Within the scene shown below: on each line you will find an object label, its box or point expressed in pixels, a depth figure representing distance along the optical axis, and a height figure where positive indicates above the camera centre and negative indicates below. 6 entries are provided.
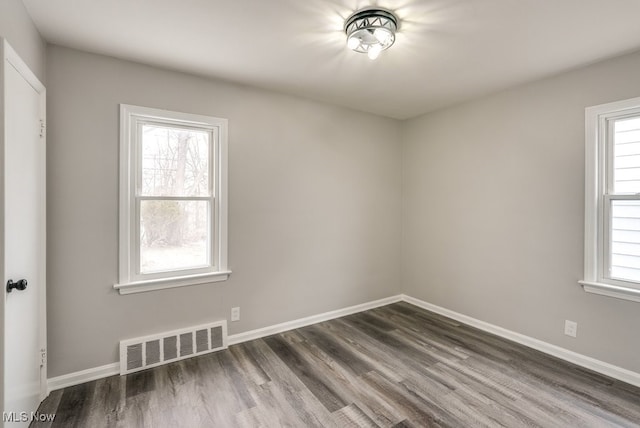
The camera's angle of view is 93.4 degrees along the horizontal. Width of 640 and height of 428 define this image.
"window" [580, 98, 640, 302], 2.37 +0.12
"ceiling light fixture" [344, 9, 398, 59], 1.88 +1.20
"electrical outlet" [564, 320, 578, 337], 2.64 -1.00
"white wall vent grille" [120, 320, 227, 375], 2.48 -1.18
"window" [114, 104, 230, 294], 2.50 +0.11
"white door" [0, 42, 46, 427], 1.58 -0.18
